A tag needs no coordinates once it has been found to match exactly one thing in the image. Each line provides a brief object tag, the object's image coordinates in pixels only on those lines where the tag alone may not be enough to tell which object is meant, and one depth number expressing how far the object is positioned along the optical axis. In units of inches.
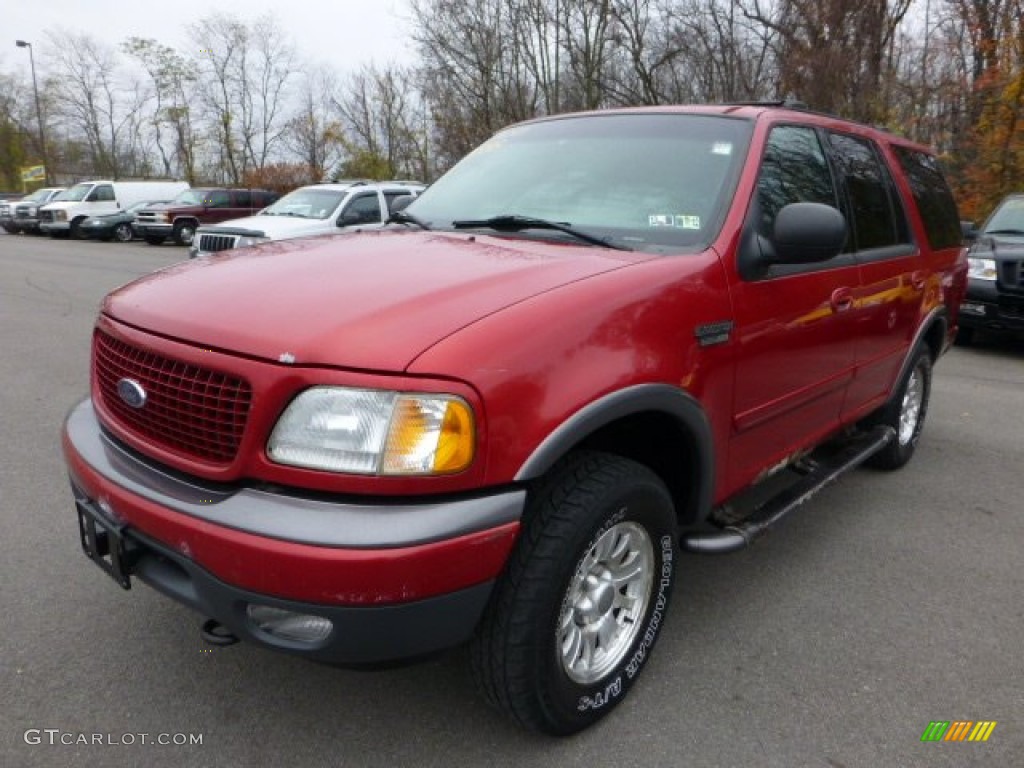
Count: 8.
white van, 1029.8
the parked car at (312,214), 463.8
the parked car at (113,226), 992.2
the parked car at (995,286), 302.4
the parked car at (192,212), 893.8
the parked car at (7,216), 1151.8
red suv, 72.6
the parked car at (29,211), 1096.4
